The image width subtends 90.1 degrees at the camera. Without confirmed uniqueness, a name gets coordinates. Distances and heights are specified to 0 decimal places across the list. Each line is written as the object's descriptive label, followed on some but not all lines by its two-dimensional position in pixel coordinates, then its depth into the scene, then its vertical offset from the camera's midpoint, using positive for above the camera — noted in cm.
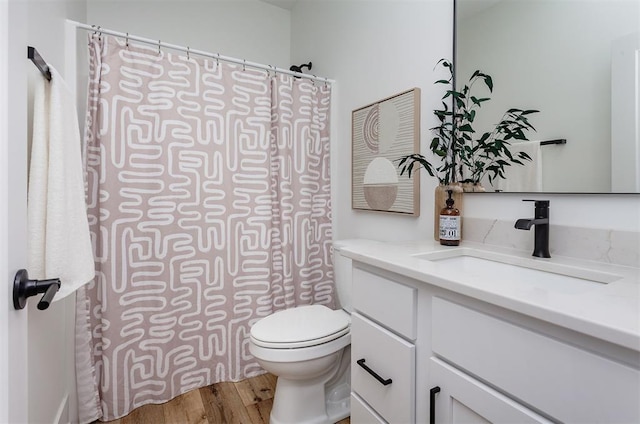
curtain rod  147 +82
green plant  115 +26
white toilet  134 -66
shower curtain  152 -5
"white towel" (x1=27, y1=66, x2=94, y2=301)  94 +4
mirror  89 +39
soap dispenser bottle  121 -8
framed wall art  152 +29
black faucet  97 -7
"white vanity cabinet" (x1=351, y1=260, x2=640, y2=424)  50 -32
